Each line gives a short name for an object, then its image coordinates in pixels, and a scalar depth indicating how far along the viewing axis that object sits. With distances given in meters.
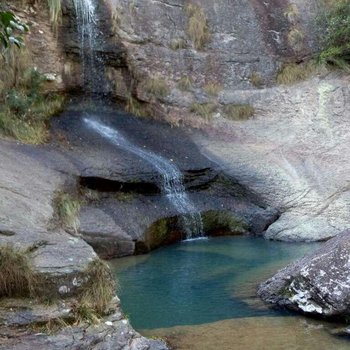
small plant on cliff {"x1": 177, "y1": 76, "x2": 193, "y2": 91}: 17.22
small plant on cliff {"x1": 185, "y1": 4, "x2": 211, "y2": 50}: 18.05
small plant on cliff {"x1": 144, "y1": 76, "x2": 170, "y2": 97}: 16.83
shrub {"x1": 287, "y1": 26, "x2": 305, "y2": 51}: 18.83
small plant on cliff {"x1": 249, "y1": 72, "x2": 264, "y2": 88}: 17.89
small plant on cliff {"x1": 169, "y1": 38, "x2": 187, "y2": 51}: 17.77
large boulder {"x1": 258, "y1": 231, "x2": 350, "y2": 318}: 6.86
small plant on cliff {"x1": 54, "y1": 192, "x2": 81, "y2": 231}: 10.71
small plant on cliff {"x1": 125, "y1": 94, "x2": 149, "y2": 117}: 16.55
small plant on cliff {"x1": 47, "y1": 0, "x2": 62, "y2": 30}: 16.06
